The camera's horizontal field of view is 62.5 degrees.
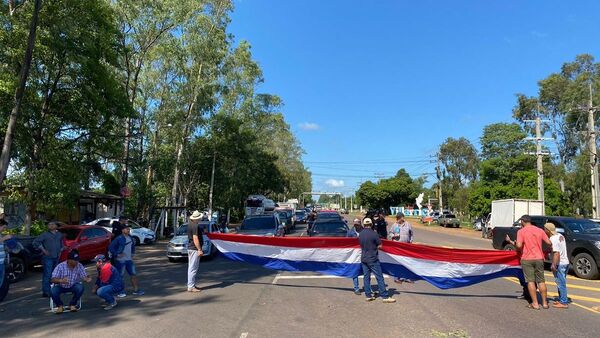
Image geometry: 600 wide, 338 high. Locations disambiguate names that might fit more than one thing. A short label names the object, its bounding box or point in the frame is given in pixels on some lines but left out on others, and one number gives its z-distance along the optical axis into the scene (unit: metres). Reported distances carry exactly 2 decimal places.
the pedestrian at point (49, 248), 10.94
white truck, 32.62
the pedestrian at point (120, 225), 11.51
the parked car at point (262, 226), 18.95
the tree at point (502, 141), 65.38
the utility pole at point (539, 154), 39.07
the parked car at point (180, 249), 17.80
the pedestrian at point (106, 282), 9.23
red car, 16.88
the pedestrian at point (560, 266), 9.46
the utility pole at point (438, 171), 87.77
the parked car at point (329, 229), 17.27
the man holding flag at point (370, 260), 9.91
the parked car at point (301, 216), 58.15
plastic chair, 9.12
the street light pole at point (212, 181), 40.81
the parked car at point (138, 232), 26.78
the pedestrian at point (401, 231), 13.13
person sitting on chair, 8.98
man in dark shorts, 9.24
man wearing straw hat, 10.98
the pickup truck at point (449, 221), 57.00
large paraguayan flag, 10.49
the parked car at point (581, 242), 13.71
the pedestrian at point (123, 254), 11.12
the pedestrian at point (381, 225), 16.19
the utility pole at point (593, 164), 34.00
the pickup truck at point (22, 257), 13.87
